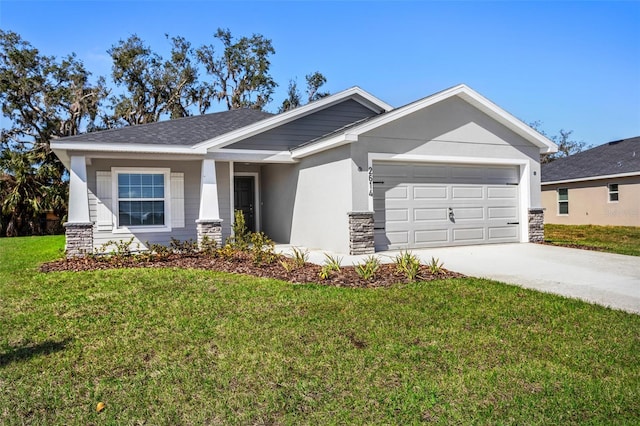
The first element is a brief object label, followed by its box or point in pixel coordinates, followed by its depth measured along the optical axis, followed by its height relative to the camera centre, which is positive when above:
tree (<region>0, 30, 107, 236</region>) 25.55 +7.17
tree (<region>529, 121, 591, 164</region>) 46.47 +7.15
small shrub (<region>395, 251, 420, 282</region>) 7.56 -0.96
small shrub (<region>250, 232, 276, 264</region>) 9.12 -0.80
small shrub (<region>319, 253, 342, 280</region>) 7.60 -1.00
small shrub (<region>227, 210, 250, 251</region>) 10.78 -0.52
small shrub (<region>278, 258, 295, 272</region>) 8.16 -0.96
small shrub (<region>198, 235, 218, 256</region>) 10.74 -0.75
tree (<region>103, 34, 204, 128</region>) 28.59 +8.99
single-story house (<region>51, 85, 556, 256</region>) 11.03 +1.03
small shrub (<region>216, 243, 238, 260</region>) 9.99 -0.85
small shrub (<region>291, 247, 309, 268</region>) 8.62 -0.94
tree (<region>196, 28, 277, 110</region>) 31.28 +10.64
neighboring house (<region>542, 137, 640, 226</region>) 20.05 +1.18
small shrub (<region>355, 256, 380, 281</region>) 7.47 -0.98
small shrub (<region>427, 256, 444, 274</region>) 7.89 -1.00
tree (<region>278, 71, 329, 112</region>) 33.47 +9.40
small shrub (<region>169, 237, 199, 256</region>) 10.81 -0.77
